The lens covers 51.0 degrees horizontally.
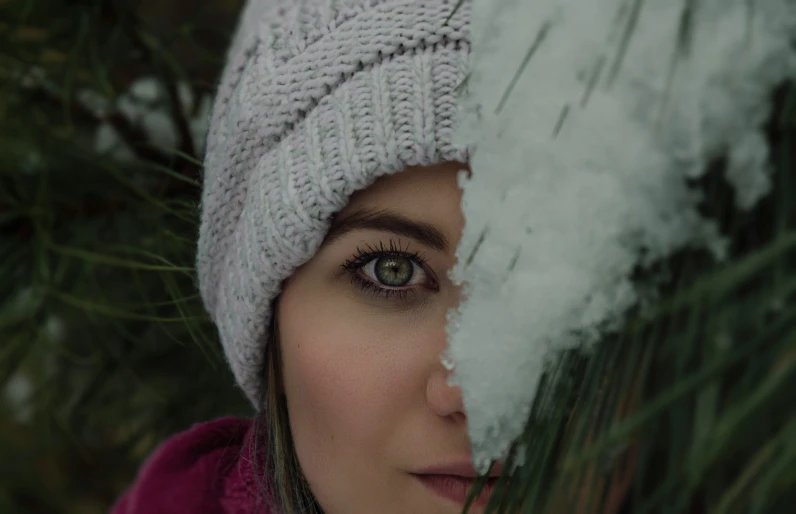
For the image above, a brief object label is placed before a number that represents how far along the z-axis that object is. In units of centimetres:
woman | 60
